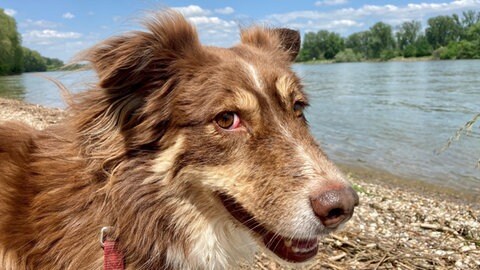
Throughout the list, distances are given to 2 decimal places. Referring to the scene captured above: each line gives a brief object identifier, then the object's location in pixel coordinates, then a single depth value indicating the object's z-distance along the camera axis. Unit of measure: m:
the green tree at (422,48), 102.25
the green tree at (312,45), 91.74
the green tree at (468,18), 98.06
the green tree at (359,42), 114.32
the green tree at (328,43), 102.19
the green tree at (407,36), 115.88
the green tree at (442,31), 103.94
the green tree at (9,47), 68.61
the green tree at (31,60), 87.06
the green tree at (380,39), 114.12
